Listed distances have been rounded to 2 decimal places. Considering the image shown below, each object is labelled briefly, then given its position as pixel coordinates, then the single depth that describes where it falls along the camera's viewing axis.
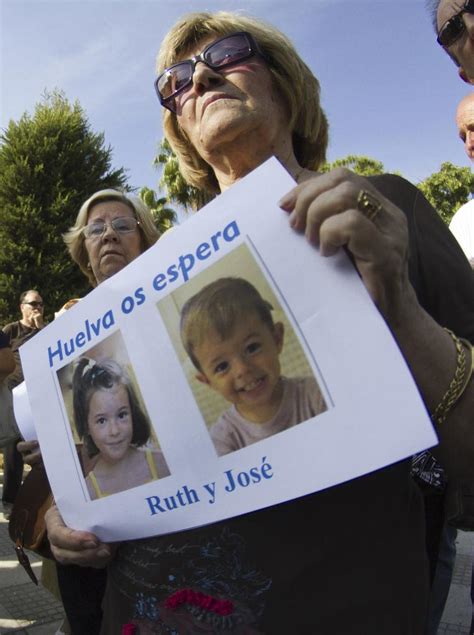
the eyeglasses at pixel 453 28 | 1.17
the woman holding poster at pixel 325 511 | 0.61
